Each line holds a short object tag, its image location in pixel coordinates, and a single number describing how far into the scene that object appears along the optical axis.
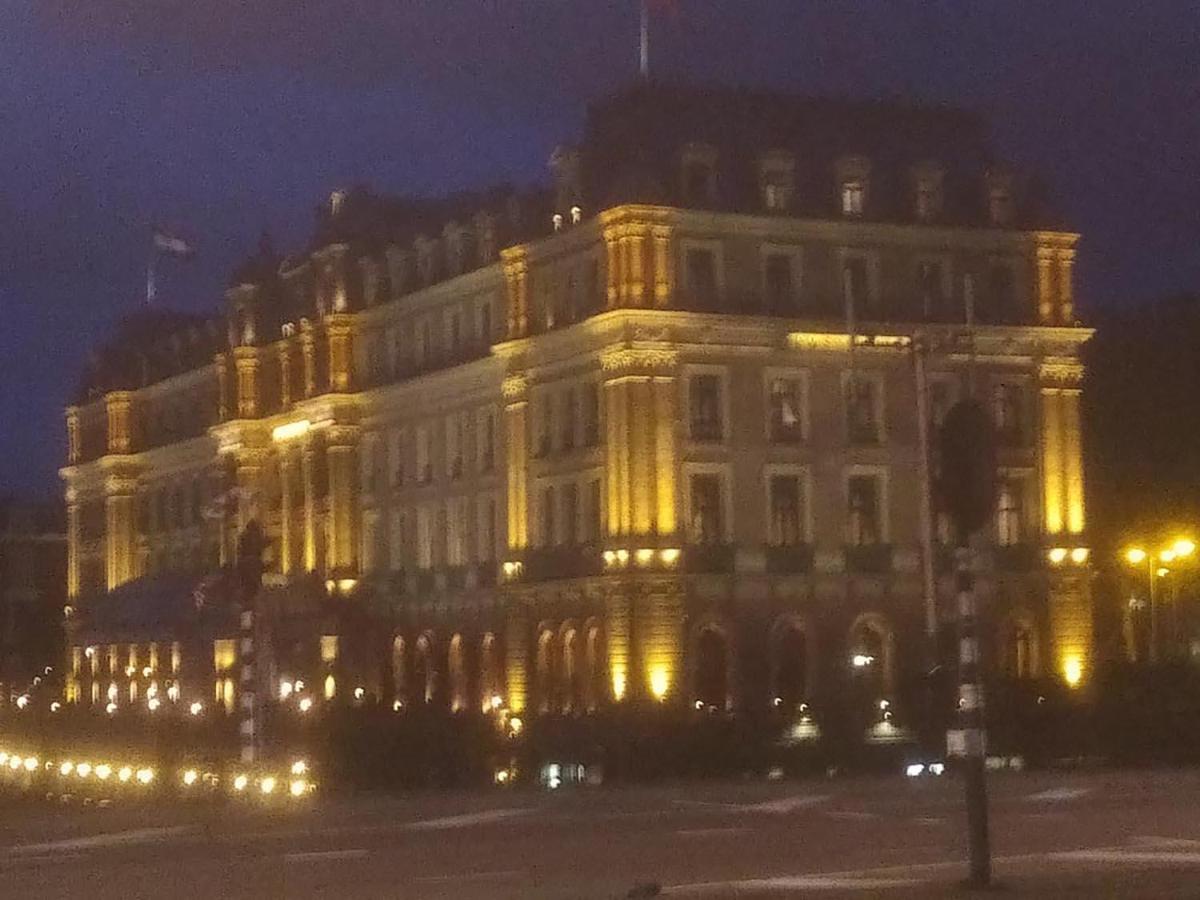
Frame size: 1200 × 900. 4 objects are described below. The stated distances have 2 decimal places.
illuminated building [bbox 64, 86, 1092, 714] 80.06
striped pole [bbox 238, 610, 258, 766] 42.72
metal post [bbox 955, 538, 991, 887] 23.38
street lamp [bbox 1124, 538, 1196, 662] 88.12
